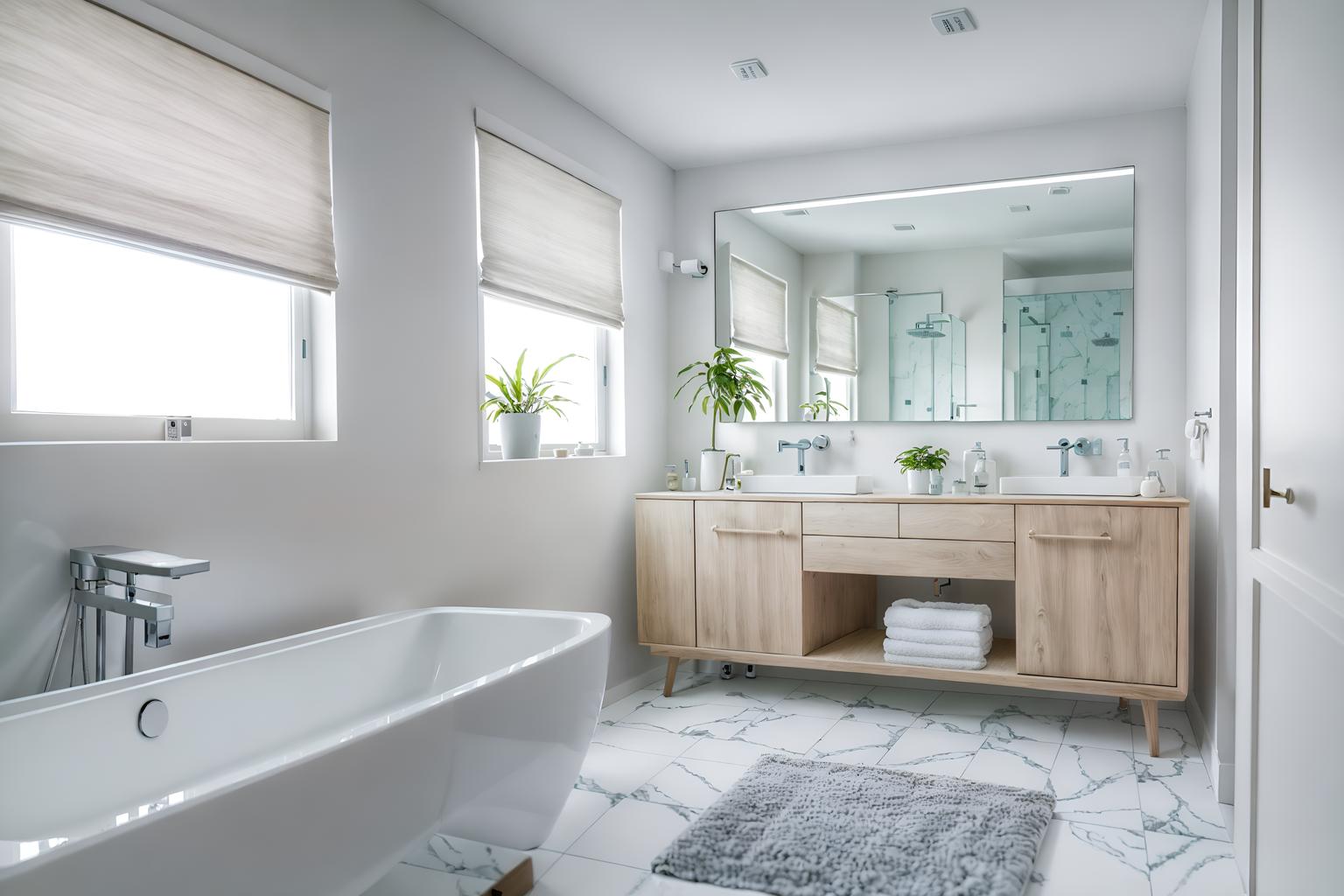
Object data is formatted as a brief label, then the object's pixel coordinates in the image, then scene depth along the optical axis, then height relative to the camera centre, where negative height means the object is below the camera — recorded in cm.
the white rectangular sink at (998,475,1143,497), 348 -22
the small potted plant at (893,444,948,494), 379 -15
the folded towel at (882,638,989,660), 332 -81
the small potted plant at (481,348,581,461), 322 +8
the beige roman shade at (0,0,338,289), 181 +63
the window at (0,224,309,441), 194 +21
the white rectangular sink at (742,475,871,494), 386 -24
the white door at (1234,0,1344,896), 133 -3
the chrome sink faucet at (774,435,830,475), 411 -7
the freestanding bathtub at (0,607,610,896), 123 -58
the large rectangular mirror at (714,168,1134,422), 367 +54
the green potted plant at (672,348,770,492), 409 +16
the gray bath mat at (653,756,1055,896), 217 -105
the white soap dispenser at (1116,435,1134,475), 355 -15
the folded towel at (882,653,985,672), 333 -85
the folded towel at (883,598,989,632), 335 -69
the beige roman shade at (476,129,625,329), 314 +72
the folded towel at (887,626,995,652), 332 -76
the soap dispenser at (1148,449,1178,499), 343 -16
